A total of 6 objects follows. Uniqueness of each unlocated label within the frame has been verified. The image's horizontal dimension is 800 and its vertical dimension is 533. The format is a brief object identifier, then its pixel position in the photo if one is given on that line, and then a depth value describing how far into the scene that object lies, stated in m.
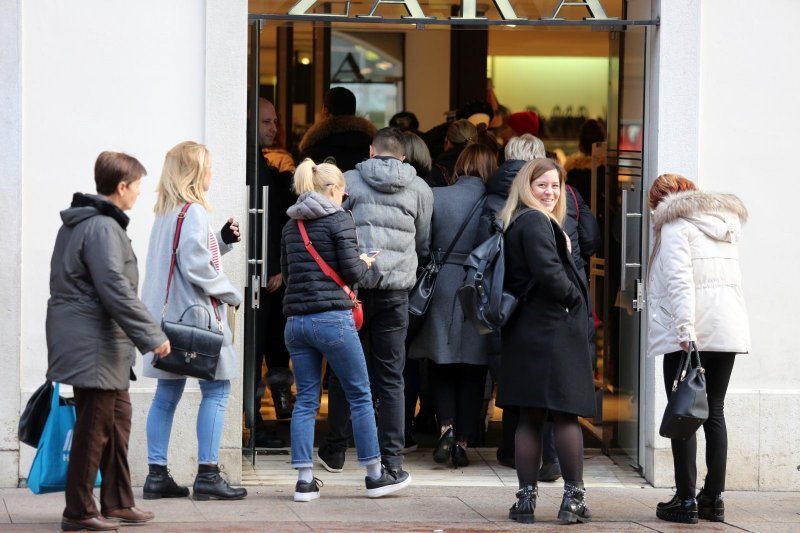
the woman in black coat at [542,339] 12.36
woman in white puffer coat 12.77
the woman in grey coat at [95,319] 11.60
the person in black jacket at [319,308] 13.27
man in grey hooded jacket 14.42
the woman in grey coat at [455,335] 15.56
